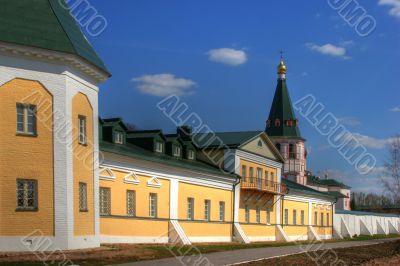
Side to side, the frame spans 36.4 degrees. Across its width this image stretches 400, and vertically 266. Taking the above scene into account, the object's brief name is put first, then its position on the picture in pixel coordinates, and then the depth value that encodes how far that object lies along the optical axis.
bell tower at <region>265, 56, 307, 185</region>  86.44
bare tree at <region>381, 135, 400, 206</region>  46.00
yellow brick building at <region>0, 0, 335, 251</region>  20.25
